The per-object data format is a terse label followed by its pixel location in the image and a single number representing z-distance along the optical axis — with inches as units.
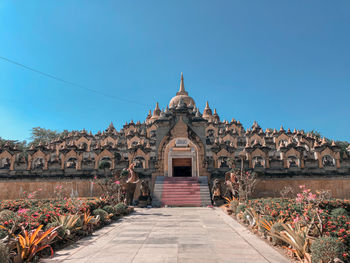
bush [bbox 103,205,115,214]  541.9
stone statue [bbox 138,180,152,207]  785.6
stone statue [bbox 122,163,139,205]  773.1
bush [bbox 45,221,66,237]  327.9
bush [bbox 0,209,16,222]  339.4
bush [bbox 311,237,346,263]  234.4
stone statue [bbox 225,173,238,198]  756.3
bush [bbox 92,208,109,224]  476.6
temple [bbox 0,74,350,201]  967.0
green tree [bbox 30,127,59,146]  2468.4
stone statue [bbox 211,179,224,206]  780.0
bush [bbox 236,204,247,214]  534.1
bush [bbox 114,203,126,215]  574.7
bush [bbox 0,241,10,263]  212.2
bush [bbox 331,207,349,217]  444.2
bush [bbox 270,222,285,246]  328.5
